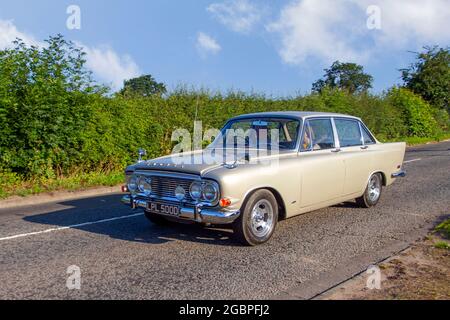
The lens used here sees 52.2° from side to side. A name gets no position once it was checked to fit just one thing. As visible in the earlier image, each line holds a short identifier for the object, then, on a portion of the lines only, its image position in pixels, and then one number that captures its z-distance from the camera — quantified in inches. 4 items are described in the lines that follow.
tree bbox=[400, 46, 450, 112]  1307.8
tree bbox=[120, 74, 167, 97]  560.7
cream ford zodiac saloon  217.5
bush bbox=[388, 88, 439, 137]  1114.1
